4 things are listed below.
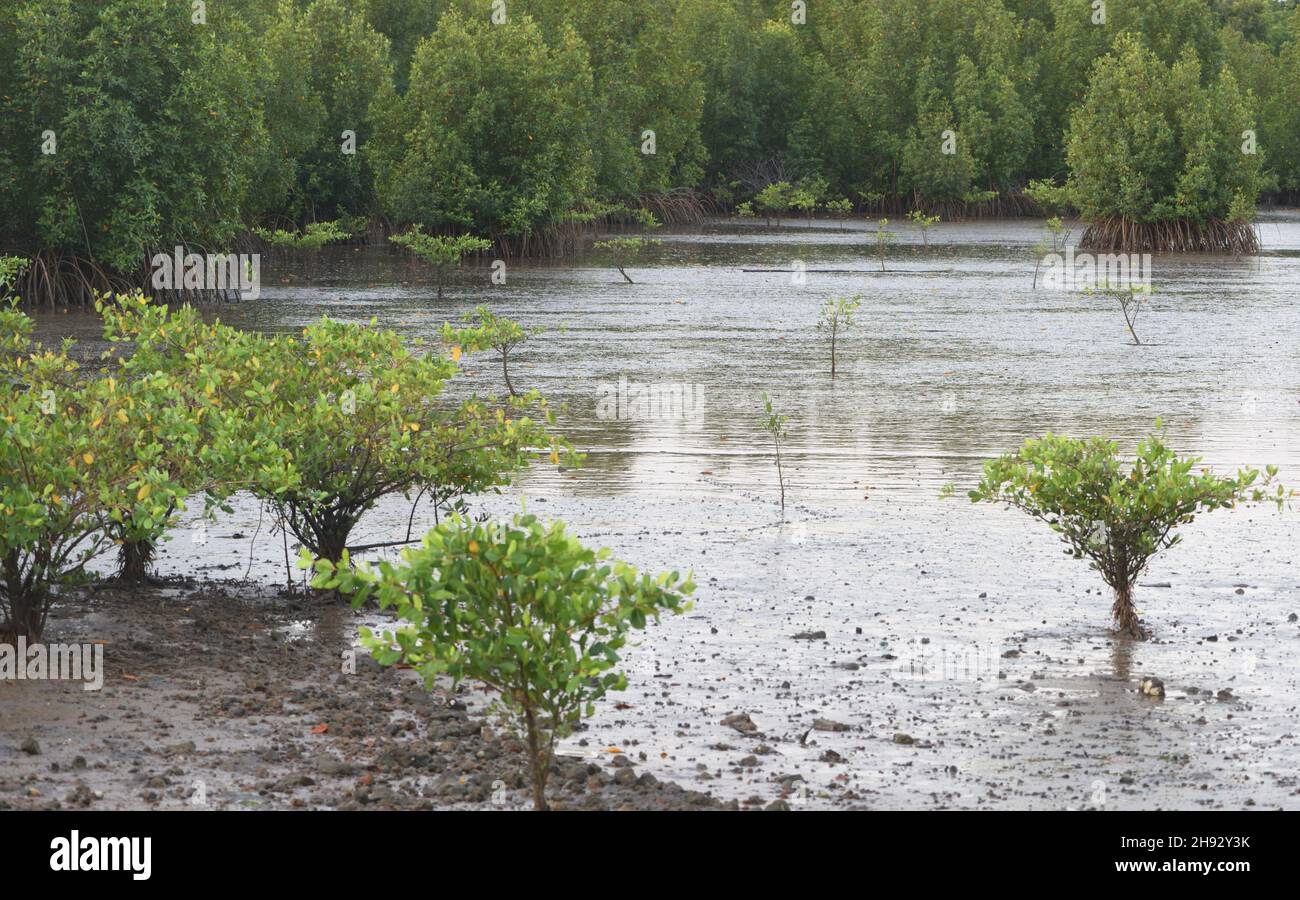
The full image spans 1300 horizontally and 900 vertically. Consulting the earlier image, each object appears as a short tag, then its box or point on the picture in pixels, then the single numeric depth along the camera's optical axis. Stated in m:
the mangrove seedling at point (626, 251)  43.61
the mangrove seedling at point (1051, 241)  35.54
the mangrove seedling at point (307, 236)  42.50
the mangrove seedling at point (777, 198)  70.25
